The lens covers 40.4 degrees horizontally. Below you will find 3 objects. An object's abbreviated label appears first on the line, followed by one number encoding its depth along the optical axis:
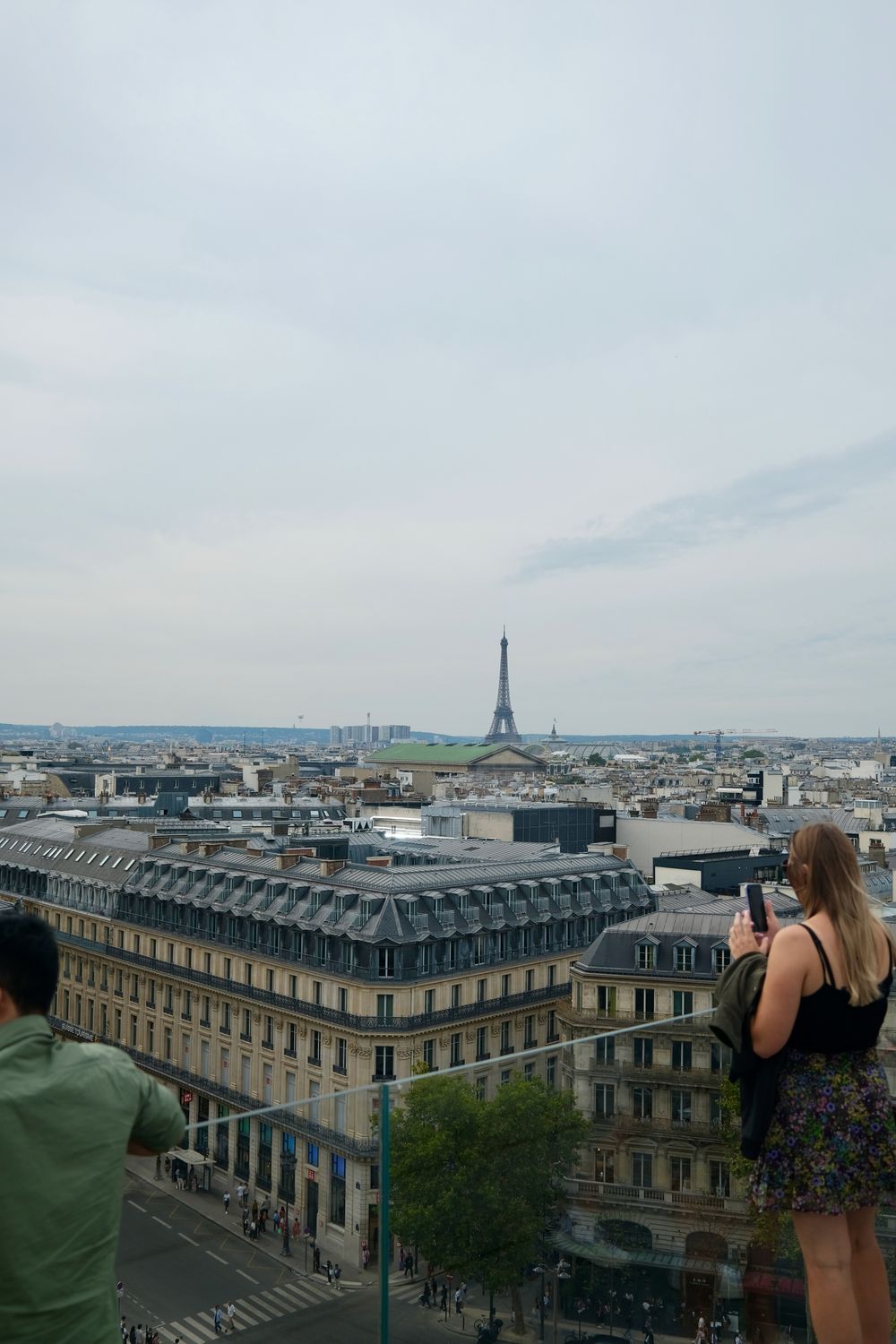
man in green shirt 3.99
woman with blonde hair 5.33
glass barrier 6.87
